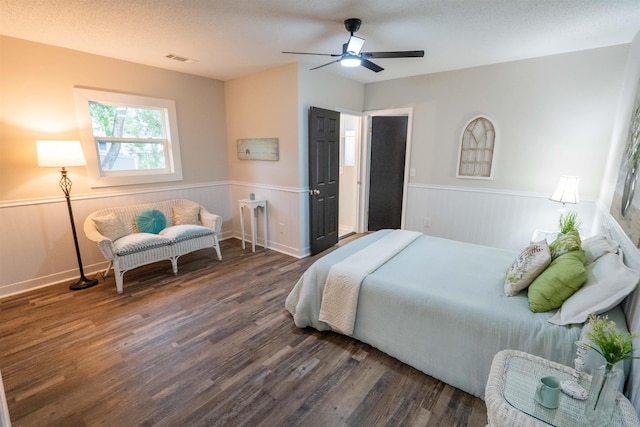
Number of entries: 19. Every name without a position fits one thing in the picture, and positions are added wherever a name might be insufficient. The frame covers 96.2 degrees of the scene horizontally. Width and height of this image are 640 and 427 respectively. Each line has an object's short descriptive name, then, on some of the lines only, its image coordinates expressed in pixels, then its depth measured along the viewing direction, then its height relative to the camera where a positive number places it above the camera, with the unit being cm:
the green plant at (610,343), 96 -63
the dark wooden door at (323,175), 386 -29
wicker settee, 300 -90
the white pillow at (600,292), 140 -68
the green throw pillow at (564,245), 188 -59
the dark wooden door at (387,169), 468 -23
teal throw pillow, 350 -81
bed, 157 -96
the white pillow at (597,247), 180 -60
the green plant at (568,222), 277 -67
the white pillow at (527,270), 179 -71
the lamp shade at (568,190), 284 -34
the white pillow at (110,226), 313 -78
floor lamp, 274 -3
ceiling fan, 236 +88
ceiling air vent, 331 +111
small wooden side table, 416 -84
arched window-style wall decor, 370 +8
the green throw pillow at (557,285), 158 -71
